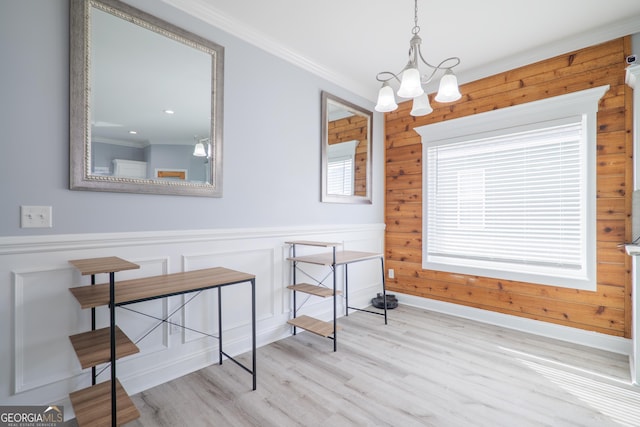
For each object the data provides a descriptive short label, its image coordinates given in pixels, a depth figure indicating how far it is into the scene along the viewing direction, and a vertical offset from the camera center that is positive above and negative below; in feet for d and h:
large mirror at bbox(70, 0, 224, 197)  5.74 +2.32
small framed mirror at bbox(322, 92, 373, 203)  10.73 +2.36
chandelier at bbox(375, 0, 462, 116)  5.88 +2.64
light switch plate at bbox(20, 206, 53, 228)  5.19 -0.12
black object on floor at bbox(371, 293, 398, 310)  12.06 -3.55
